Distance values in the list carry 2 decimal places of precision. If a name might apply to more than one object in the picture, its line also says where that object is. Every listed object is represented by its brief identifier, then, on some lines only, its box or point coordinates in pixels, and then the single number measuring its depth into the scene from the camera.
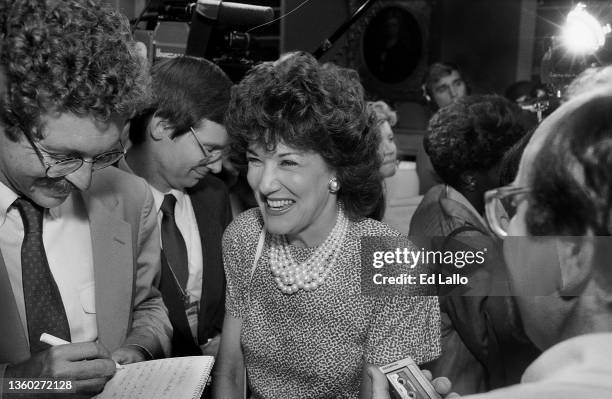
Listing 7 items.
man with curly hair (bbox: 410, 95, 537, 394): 1.35
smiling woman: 1.63
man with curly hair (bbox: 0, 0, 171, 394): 1.27
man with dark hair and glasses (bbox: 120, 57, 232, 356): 1.94
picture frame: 5.59
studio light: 2.08
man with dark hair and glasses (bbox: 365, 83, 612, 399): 0.70
